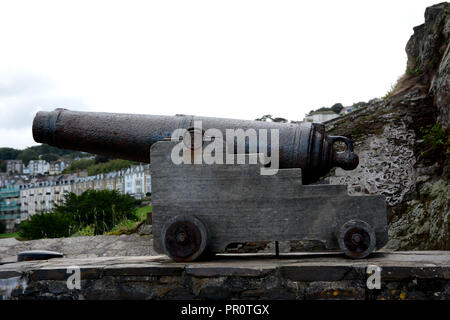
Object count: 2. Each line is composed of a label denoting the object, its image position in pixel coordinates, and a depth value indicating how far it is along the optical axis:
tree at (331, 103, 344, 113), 59.16
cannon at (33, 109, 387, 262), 3.26
